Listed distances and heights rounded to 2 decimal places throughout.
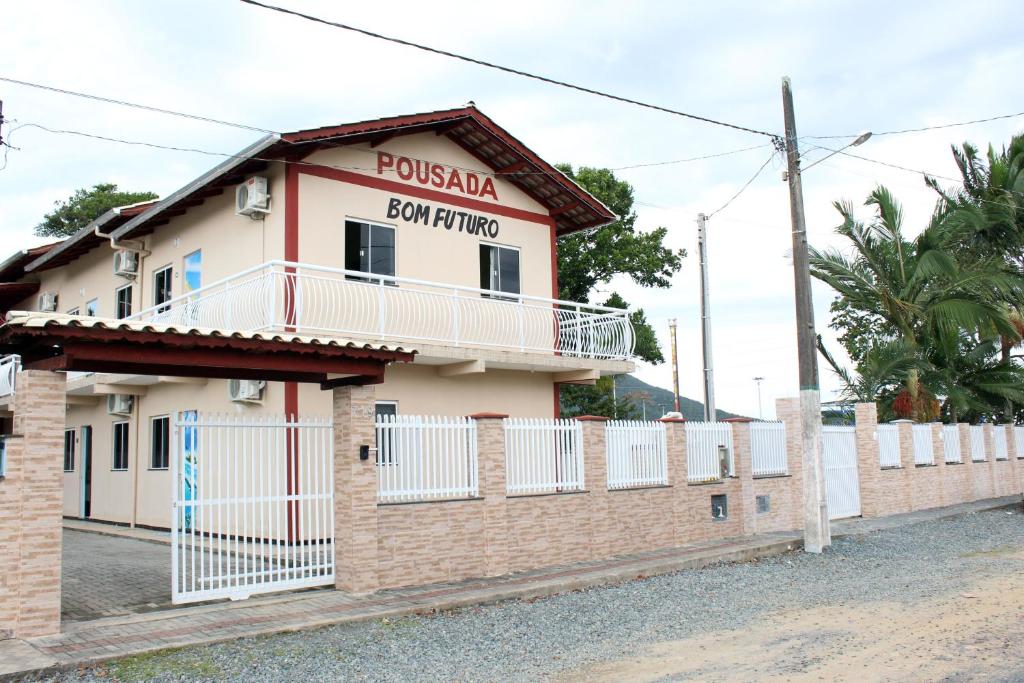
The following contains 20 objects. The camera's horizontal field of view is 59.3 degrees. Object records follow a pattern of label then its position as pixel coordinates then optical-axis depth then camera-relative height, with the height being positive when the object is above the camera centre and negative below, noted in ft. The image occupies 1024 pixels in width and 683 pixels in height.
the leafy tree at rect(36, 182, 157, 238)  122.21 +34.13
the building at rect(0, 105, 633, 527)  51.08 +11.60
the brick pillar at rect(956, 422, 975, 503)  77.55 -2.24
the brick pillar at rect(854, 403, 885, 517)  64.54 -1.96
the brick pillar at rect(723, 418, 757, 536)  53.06 -1.98
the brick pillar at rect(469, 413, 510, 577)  38.81 -1.77
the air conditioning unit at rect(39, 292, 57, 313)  80.79 +14.35
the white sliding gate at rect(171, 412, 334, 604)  31.50 -1.68
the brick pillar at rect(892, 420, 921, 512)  68.69 -2.27
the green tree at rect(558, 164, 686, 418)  103.71 +22.22
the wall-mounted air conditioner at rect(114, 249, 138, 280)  65.98 +14.28
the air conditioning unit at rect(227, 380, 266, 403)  51.03 +3.67
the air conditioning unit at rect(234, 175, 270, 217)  52.08 +14.97
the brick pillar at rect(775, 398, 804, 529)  57.52 -0.70
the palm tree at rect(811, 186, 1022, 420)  70.49 +12.37
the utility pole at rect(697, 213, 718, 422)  74.38 +10.16
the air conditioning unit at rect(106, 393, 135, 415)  64.23 +3.95
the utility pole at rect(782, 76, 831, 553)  48.06 +1.14
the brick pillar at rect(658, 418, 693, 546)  48.42 -2.02
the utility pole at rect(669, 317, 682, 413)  128.18 +11.20
